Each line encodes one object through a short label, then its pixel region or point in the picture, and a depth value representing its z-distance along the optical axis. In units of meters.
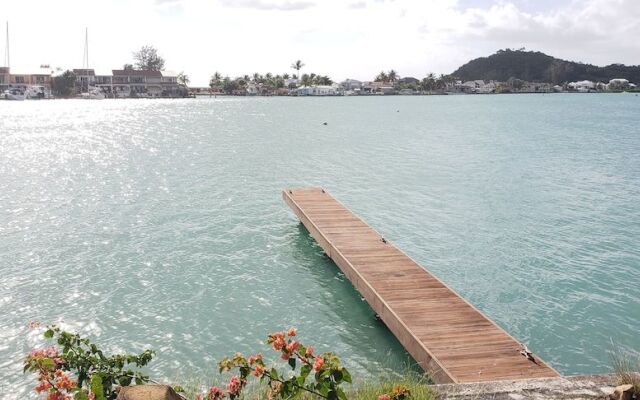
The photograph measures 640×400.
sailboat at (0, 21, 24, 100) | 152.64
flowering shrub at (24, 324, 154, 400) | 4.96
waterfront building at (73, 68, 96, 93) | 176.62
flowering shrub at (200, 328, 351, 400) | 5.52
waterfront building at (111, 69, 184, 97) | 183.62
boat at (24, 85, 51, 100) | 159.27
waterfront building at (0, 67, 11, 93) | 164.00
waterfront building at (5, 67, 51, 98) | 163.75
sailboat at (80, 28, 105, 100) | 172.50
